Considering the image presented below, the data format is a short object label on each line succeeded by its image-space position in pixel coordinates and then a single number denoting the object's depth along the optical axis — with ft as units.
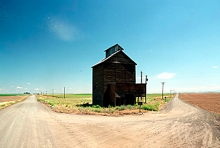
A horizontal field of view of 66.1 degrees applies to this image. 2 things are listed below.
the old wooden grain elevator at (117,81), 93.60
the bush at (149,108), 83.48
